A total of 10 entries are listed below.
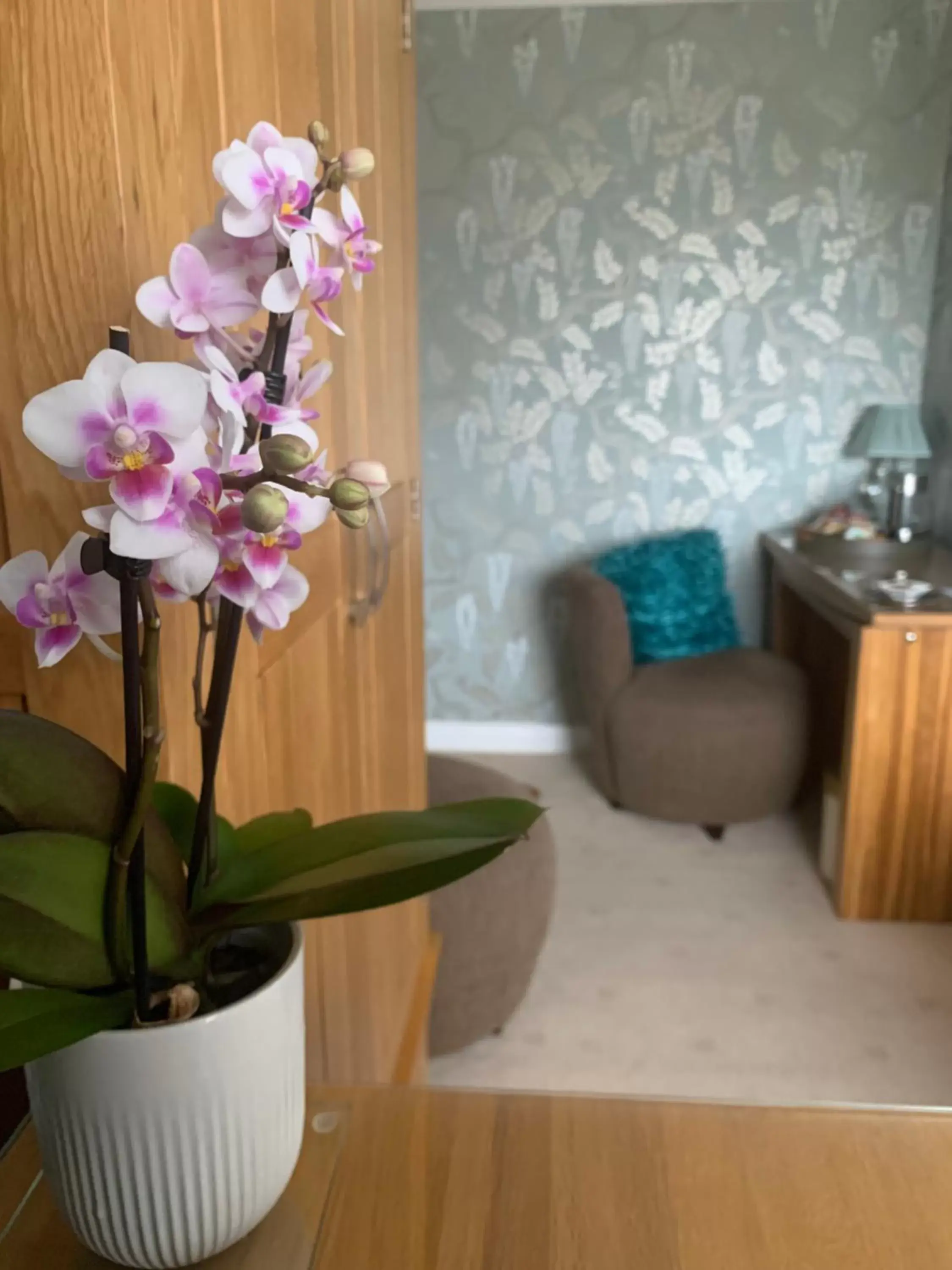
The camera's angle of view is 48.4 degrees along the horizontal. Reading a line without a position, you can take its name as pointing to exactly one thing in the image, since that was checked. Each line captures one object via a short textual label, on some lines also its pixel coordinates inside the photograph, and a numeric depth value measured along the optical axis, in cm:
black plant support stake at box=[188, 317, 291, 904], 50
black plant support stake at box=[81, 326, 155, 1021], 43
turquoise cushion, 312
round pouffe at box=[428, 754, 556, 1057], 191
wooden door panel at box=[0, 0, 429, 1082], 57
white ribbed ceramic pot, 50
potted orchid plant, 42
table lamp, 306
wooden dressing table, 238
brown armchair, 284
